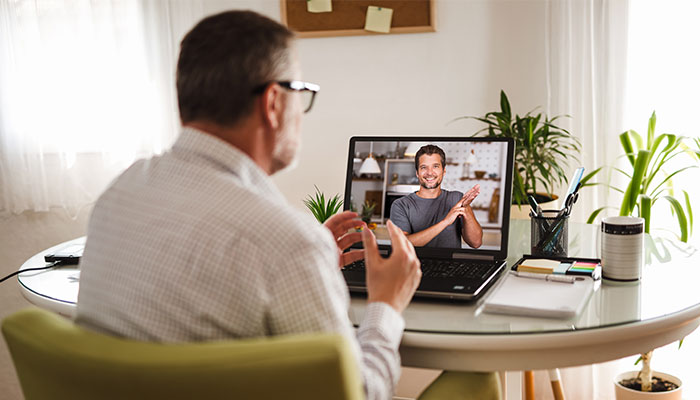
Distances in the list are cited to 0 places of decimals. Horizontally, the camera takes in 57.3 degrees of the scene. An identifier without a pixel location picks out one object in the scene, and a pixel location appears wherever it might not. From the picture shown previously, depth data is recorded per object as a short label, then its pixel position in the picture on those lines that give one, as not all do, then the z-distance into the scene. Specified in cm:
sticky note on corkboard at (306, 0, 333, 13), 282
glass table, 102
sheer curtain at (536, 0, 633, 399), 247
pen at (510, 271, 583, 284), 127
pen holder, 150
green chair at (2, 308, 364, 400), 66
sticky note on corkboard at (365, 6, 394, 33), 278
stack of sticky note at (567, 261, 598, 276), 132
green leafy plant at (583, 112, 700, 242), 217
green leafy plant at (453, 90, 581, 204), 229
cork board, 275
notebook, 110
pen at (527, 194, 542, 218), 152
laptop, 147
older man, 77
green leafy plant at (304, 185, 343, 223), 210
